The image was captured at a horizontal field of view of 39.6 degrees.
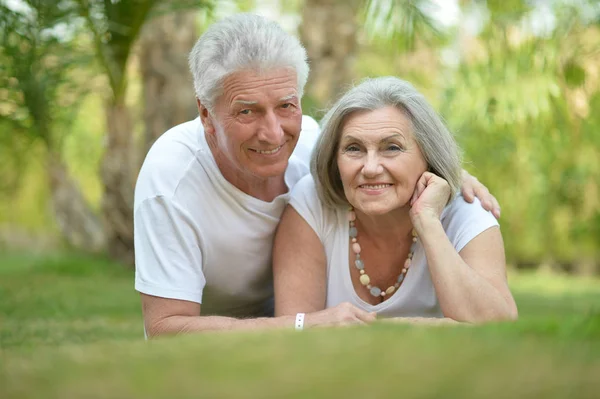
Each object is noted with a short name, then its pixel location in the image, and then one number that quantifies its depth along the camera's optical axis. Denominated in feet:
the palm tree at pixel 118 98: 17.44
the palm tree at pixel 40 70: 17.22
